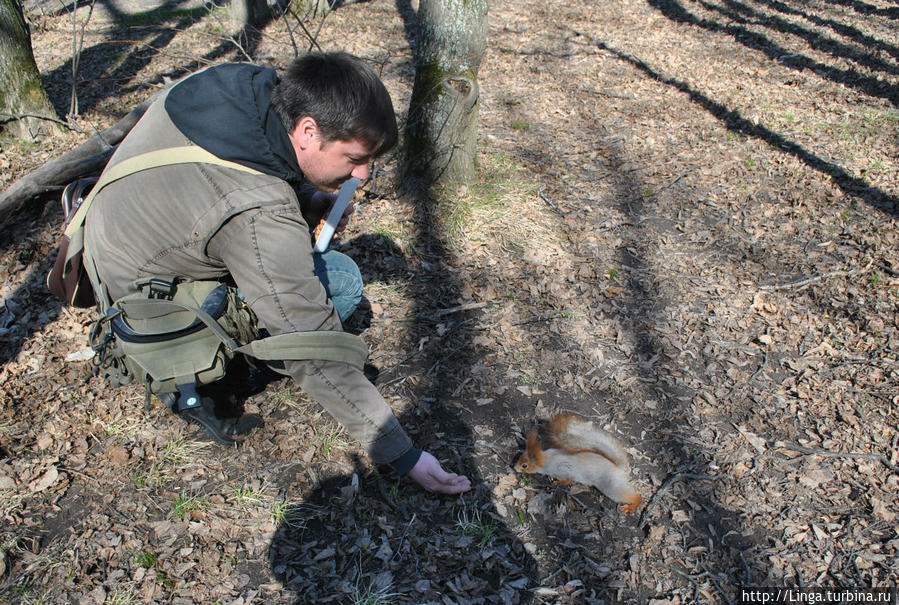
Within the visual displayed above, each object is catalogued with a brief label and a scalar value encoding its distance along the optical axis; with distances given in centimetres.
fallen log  405
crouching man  202
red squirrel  267
